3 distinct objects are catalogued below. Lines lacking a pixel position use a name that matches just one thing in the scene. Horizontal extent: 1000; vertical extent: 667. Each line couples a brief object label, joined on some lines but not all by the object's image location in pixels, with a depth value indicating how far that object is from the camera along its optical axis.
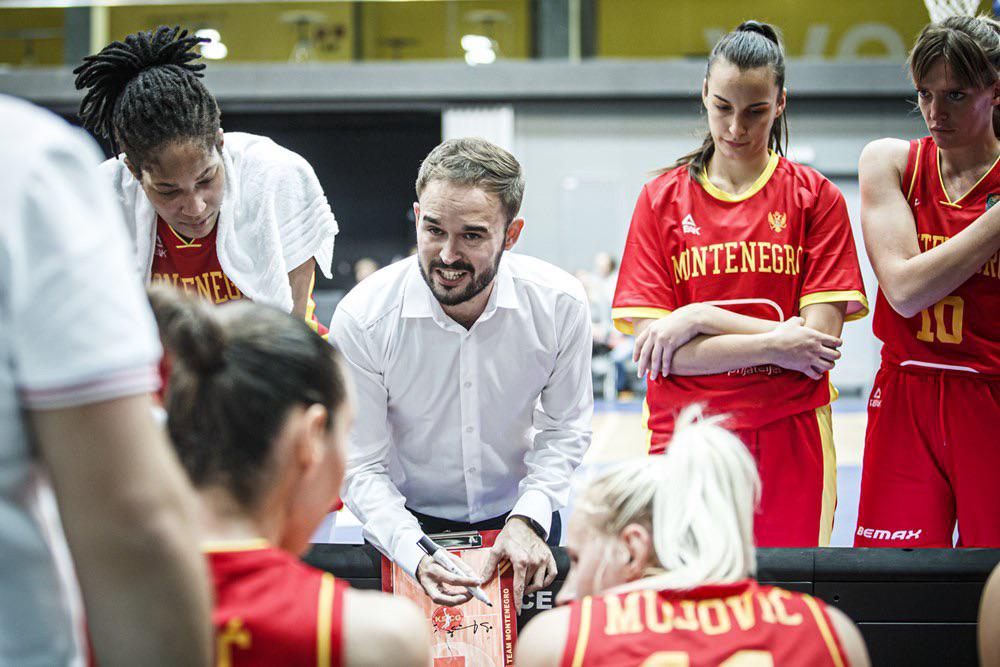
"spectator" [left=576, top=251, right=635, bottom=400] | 11.88
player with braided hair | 2.71
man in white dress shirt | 2.75
